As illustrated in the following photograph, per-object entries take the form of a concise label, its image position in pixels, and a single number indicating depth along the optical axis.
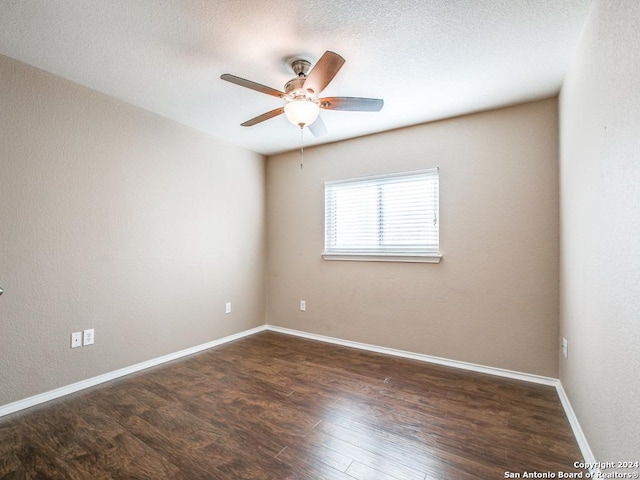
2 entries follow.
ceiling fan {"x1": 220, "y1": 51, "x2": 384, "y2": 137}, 1.74
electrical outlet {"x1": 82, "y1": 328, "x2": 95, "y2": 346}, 2.33
